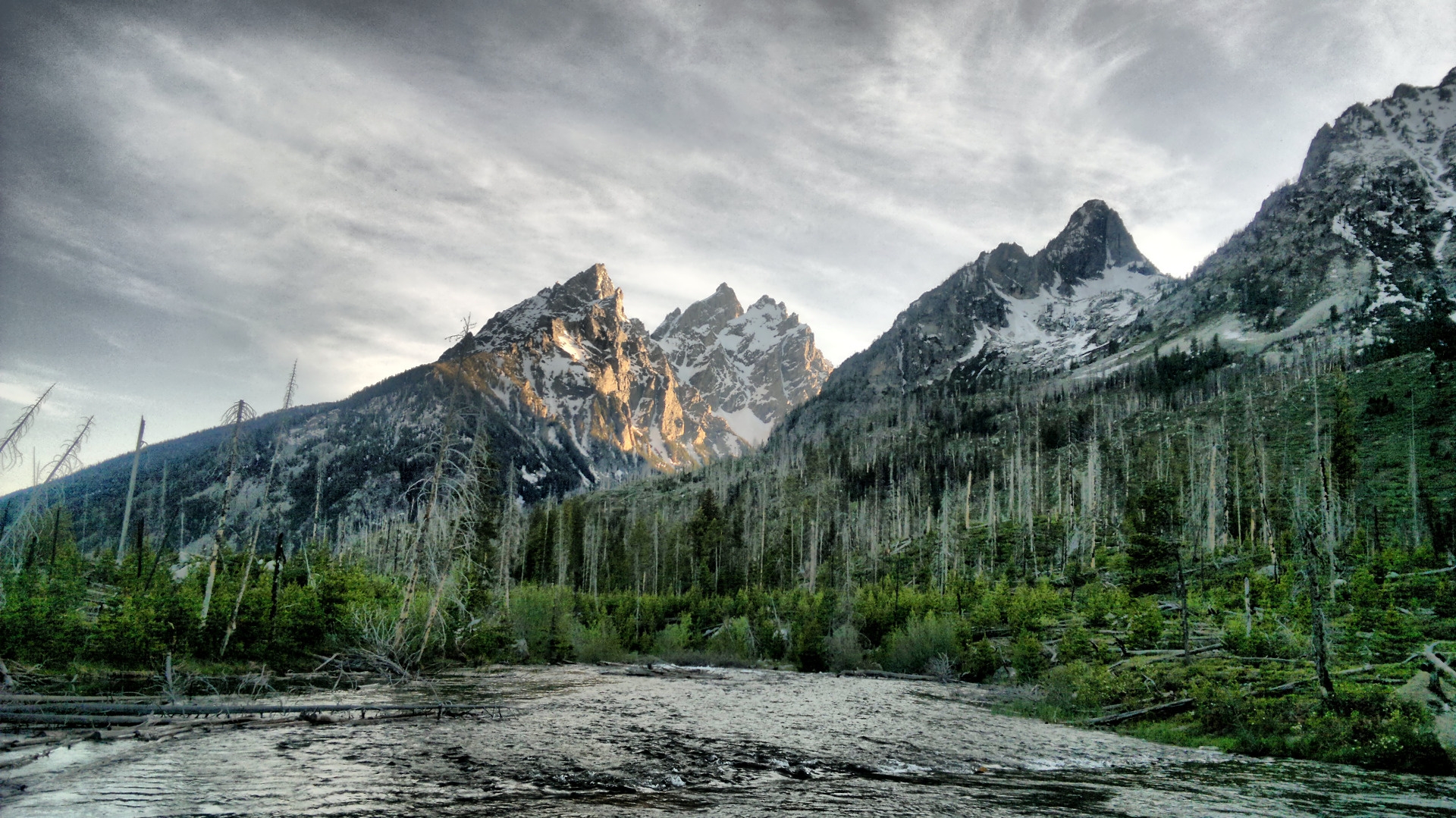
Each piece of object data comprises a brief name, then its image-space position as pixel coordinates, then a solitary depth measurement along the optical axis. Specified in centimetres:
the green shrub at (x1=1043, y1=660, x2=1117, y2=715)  3231
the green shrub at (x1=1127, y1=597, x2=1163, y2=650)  4097
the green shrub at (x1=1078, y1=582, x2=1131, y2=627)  4975
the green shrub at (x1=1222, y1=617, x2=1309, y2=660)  3141
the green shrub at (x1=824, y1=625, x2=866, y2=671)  5456
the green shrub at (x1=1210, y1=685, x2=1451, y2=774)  1897
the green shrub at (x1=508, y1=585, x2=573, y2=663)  5284
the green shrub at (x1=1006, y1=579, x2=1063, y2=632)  5122
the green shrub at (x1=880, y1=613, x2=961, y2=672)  5038
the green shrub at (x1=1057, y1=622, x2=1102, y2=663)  4116
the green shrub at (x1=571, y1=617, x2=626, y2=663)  5612
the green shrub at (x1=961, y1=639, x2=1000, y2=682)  4734
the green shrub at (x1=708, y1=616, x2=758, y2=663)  6028
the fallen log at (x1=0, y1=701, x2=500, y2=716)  1794
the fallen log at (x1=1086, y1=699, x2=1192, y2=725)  2897
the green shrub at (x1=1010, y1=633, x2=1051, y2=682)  4366
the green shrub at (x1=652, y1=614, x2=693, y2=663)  6081
